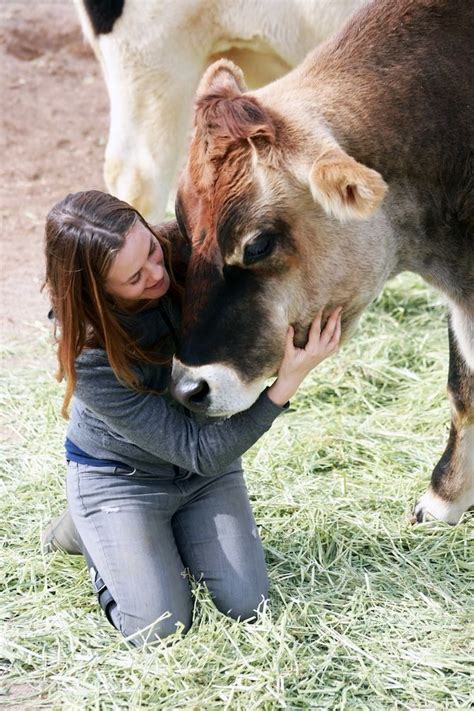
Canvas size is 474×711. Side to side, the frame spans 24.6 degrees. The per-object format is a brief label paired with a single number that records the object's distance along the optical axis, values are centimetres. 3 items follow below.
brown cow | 322
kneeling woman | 335
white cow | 535
